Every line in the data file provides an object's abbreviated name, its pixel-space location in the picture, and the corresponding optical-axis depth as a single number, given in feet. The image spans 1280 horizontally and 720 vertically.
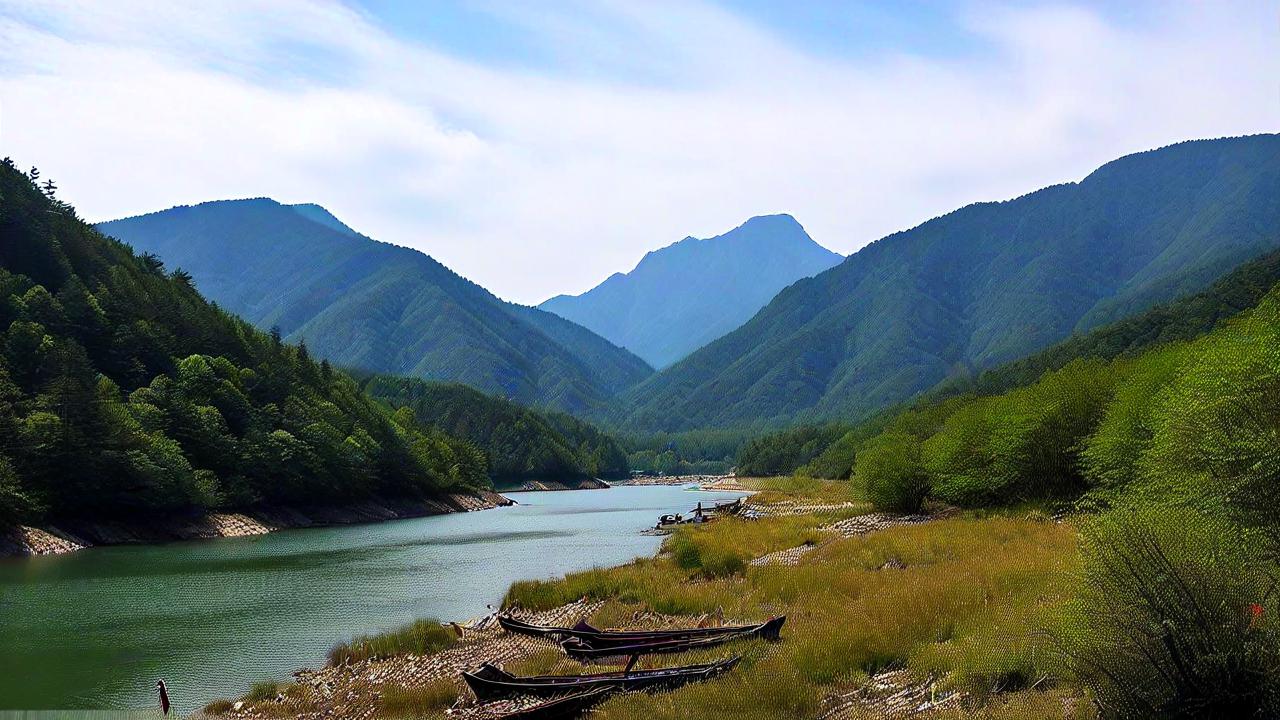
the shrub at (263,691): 69.67
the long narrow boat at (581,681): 59.16
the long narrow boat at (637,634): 71.20
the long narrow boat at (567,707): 56.34
